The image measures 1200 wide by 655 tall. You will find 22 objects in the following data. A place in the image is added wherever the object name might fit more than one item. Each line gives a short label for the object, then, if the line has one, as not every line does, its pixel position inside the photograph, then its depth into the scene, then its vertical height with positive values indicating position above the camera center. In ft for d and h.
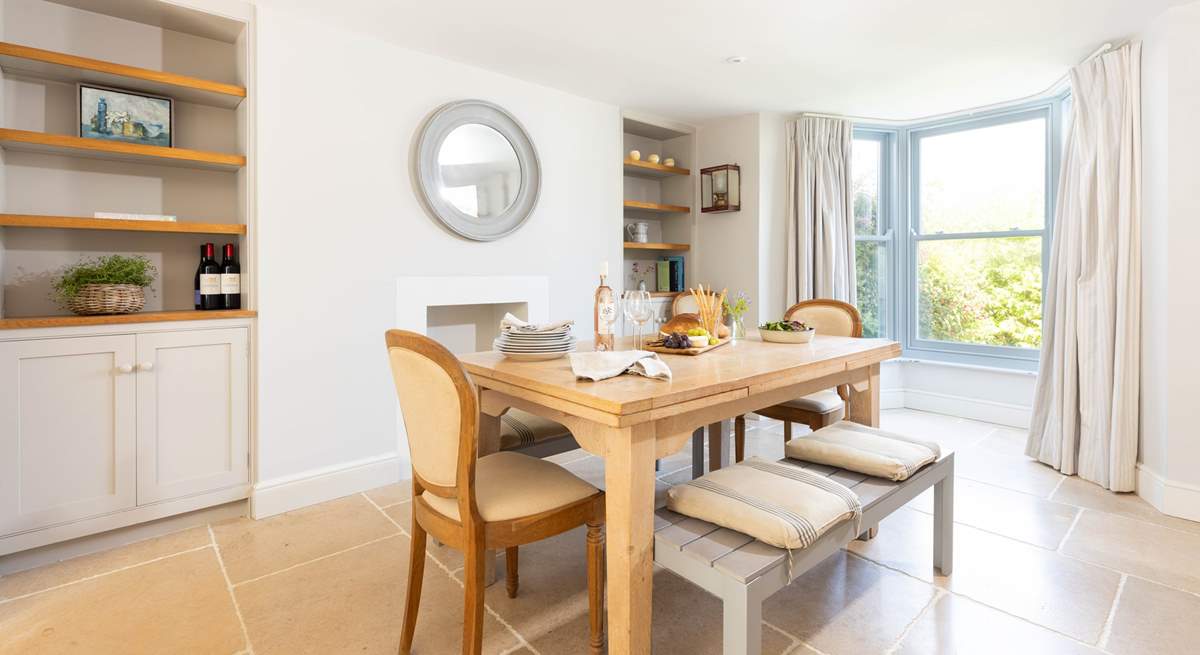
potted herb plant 7.43 +0.46
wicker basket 7.43 +0.27
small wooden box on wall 14.61 +3.48
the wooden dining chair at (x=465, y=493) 4.52 -1.53
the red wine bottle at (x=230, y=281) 8.73 +0.62
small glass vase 8.09 -0.11
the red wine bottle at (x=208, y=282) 8.56 +0.58
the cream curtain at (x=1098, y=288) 9.57 +0.62
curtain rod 10.08 +5.20
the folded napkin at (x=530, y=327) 6.20 -0.06
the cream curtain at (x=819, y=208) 14.26 +2.89
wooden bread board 6.66 -0.35
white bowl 7.75 -0.21
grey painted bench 4.20 -1.87
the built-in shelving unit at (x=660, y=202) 15.28 +3.37
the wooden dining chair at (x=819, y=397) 8.84 -1.23
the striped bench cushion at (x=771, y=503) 4.49 -1.54
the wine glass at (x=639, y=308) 6.53 +0.16
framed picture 7.80 +2.90
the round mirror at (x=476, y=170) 10.44 +2.94
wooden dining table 4.46 -0.80
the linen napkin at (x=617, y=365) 5.06 -0.41
